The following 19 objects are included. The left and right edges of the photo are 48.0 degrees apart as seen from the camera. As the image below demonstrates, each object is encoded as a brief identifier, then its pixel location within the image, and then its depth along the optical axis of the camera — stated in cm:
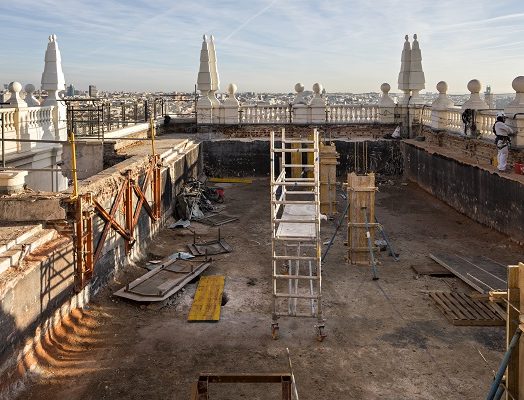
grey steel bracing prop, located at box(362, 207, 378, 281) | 1059
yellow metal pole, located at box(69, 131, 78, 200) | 847
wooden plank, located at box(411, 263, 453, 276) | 1079
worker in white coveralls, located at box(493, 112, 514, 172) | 1405
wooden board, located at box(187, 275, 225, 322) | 872
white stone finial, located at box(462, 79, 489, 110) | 1703
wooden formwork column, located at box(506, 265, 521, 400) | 461
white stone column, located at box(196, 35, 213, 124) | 2527
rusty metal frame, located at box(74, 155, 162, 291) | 846
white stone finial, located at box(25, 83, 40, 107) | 1903
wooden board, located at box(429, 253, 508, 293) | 997
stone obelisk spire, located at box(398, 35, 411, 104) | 2544
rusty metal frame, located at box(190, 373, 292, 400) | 505
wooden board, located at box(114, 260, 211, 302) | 938
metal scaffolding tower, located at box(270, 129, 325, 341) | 806
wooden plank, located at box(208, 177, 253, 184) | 2252
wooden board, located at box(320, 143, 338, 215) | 1573
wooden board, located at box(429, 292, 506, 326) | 847
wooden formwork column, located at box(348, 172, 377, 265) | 1145
